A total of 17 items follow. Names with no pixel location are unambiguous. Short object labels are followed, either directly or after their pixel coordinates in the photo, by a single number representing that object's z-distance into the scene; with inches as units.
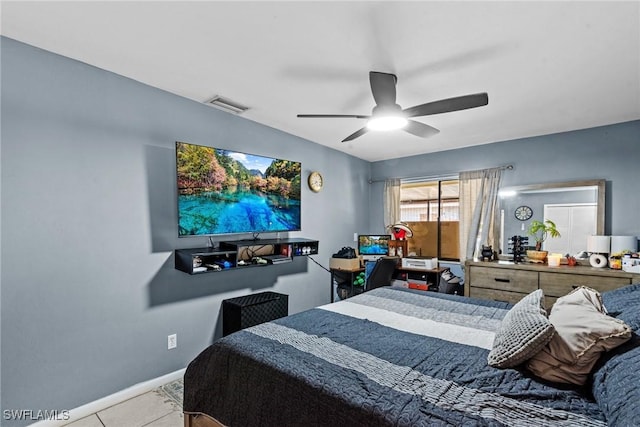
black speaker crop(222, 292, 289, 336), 109.3
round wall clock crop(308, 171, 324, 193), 154.6
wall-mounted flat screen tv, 101.0
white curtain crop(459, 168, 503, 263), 153.6
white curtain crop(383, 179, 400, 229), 188.4
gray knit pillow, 48.6
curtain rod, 168.9
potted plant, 134.8
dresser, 112.7
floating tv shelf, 99.4
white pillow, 45.4
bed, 40.6
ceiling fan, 73.7
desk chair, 147.1
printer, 156.3
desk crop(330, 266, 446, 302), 156.6
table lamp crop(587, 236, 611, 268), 120.8
